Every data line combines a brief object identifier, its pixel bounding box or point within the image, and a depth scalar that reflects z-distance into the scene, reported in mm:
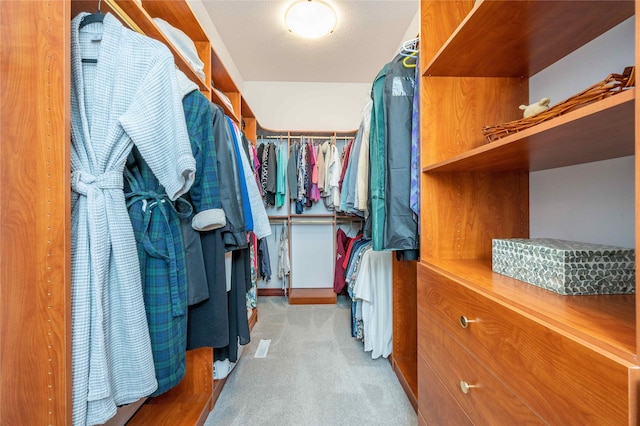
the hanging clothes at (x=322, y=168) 2775
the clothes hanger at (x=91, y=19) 754
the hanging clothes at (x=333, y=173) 2654
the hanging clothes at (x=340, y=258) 2599
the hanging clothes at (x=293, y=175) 2771
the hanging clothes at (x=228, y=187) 1064
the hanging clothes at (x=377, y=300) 1660
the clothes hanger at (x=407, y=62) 1162
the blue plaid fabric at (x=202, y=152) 982
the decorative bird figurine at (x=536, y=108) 664
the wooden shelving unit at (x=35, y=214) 587
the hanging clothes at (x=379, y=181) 1162
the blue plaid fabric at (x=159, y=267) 837
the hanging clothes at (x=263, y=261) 2744
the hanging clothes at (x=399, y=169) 1083
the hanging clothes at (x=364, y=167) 1510
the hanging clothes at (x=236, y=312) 1287
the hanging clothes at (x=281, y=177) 2762
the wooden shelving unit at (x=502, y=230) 394
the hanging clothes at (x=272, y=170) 2684
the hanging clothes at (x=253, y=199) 1269
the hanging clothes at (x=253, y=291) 1858
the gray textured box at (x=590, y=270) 575
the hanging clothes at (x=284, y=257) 2833
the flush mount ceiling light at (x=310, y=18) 1780
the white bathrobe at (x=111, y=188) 644
